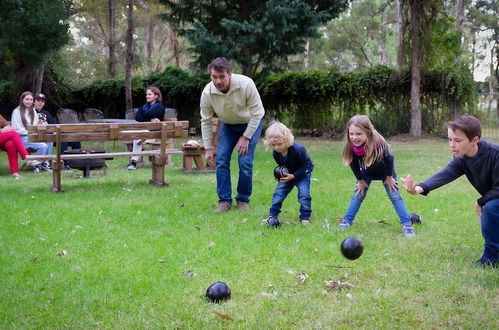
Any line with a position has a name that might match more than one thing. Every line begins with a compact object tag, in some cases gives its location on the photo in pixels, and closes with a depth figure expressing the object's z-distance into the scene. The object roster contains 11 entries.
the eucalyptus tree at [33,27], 15.21
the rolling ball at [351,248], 4.79
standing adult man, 7.53
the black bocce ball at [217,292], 4.30
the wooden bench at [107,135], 9.45
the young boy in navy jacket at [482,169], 4.95
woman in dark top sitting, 12.70
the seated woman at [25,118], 12.96
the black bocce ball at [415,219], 6.91
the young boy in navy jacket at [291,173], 6.81
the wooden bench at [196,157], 12.26
